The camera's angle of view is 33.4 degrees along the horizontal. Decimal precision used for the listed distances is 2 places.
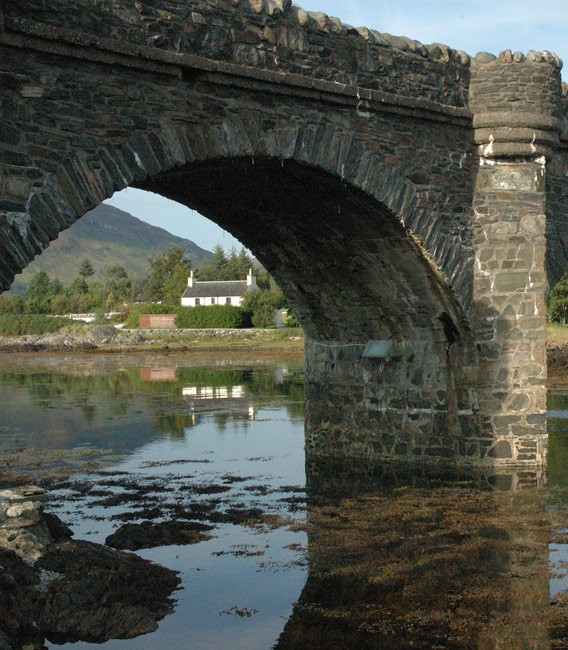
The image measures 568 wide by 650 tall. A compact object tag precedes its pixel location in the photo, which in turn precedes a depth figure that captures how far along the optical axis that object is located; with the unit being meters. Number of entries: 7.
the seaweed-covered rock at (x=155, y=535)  8.81
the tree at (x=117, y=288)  95.15
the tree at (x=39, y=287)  111.02
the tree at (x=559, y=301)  37.34
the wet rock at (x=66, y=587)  6.72
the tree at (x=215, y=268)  90.62
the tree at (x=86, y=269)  125.00
